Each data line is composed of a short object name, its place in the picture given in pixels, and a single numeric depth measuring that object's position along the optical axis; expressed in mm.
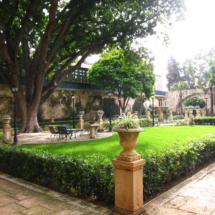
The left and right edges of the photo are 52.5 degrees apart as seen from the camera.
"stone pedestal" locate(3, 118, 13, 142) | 12051
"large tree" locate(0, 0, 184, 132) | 13172
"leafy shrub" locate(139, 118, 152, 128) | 21033
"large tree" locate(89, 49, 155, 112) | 27984
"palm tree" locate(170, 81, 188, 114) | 41344
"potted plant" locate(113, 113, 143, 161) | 3551
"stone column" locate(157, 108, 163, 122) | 28128
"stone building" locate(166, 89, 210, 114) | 41125
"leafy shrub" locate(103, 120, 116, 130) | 18470
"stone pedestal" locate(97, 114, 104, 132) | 17422
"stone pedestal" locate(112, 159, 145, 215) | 3455
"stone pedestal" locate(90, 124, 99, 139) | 12750
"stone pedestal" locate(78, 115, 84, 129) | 19047
